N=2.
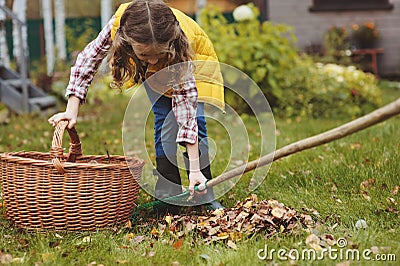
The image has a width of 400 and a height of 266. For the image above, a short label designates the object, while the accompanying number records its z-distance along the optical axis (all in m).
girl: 2.51
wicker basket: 2.52
